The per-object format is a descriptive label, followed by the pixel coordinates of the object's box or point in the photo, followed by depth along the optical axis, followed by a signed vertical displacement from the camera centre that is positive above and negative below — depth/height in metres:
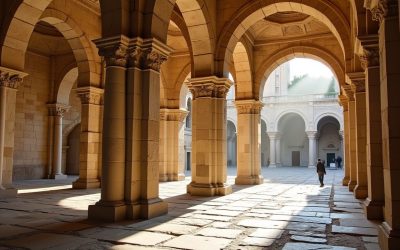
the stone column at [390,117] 4.16 +0.42
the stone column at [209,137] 10.11 +0.41
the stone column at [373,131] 6.24 +0.37
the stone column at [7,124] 9.20 +0.70
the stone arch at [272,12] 10.14 +3.94
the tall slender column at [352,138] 11.24 +0.42
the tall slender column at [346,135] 13.63 +0.61
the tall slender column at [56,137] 17.00 +0.68
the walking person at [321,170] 13.46 -0.73
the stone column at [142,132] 6.50 +0.35
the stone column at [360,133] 8.97 +0.47
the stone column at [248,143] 13.95 +0.32
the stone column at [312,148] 30.56 +0.28
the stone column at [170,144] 16.30 +0.33
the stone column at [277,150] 33.22 +0.10
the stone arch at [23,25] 9.07 +3.38
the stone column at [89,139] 11.79 +0.42
